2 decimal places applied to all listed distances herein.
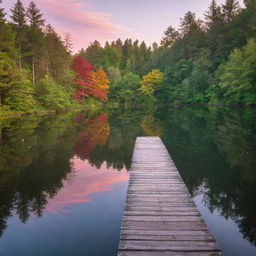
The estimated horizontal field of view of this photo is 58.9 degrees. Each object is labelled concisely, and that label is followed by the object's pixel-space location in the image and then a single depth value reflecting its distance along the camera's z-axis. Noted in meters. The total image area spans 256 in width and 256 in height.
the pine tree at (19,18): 34.56
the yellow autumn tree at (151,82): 56.88
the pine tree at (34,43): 34.00
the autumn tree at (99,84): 48.06
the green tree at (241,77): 31.83
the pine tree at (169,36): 73.94
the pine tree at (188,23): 61.37
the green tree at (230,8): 50.25
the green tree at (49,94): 31.23
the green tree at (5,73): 23.77
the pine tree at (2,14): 26.57
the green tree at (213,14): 52.10
